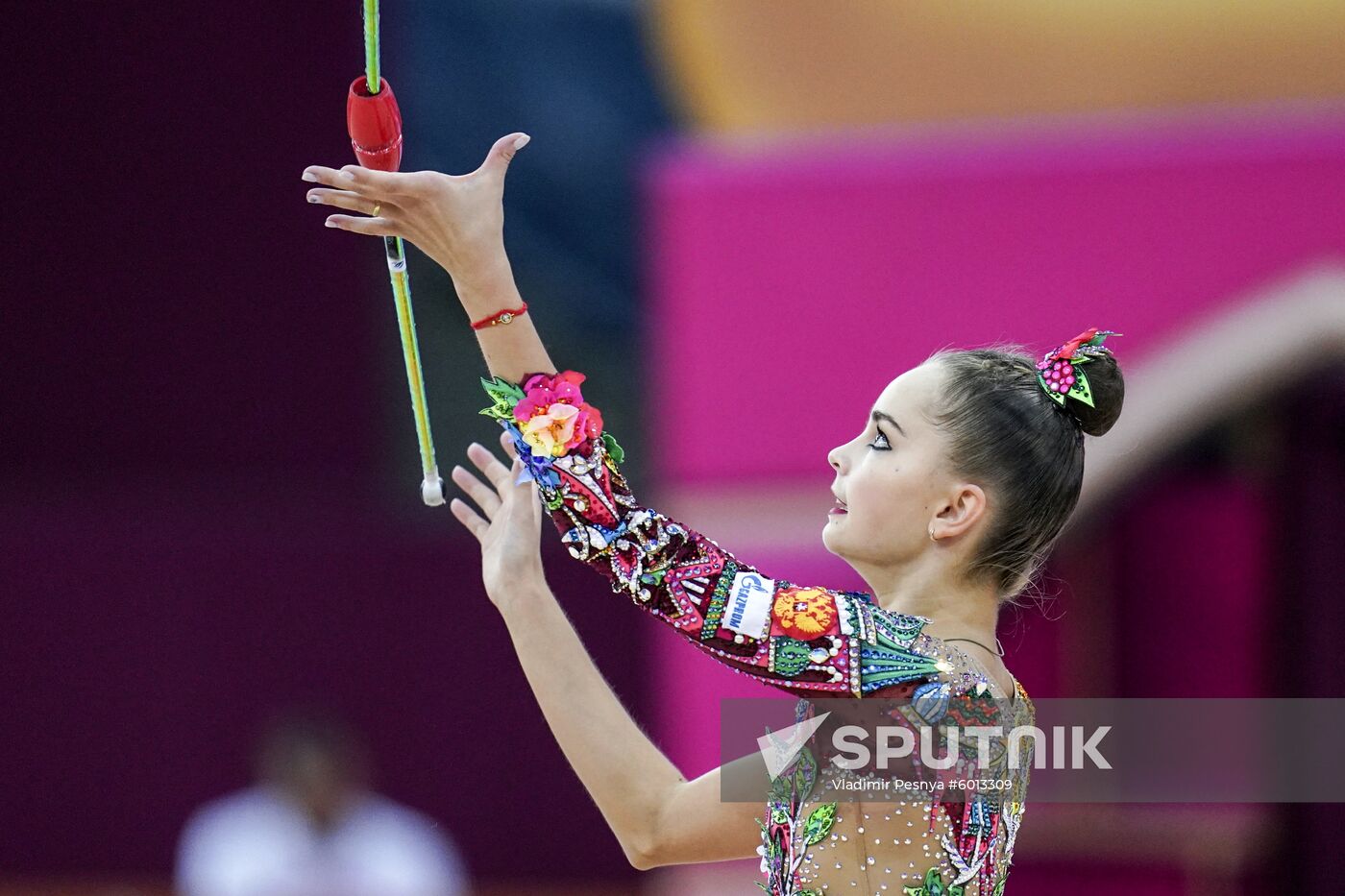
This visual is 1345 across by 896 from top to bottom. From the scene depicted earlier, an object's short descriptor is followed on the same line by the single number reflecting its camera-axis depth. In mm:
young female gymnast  8113
